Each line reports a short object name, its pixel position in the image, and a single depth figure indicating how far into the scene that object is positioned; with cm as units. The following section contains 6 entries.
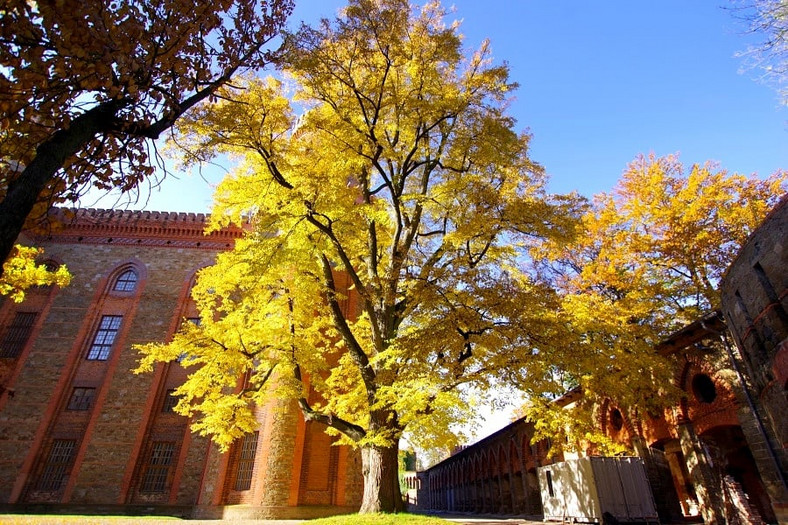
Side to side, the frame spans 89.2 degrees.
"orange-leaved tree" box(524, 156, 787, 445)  1293
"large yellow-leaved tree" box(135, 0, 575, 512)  847
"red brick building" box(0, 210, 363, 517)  1689
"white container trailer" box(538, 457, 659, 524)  1345
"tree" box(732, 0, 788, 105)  765
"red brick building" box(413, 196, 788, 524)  675
